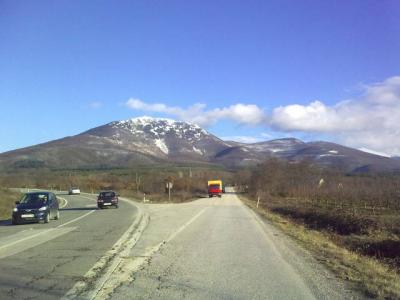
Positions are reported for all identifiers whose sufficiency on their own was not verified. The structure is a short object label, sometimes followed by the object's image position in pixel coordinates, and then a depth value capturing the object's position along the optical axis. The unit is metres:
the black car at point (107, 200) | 45.75
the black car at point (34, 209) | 26.95
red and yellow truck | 93.11
